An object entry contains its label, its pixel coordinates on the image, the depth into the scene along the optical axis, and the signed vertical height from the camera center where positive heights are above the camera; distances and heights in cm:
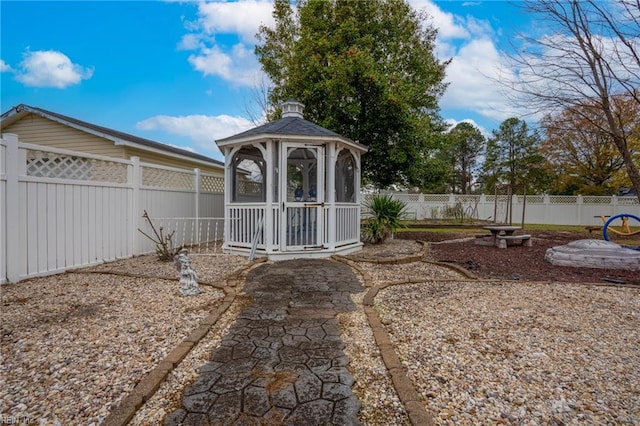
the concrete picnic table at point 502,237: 815 -81
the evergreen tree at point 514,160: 2525 +366
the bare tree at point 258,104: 1475 +470
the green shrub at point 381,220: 859 -41
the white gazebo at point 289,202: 645 +4
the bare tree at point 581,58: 642 +313
